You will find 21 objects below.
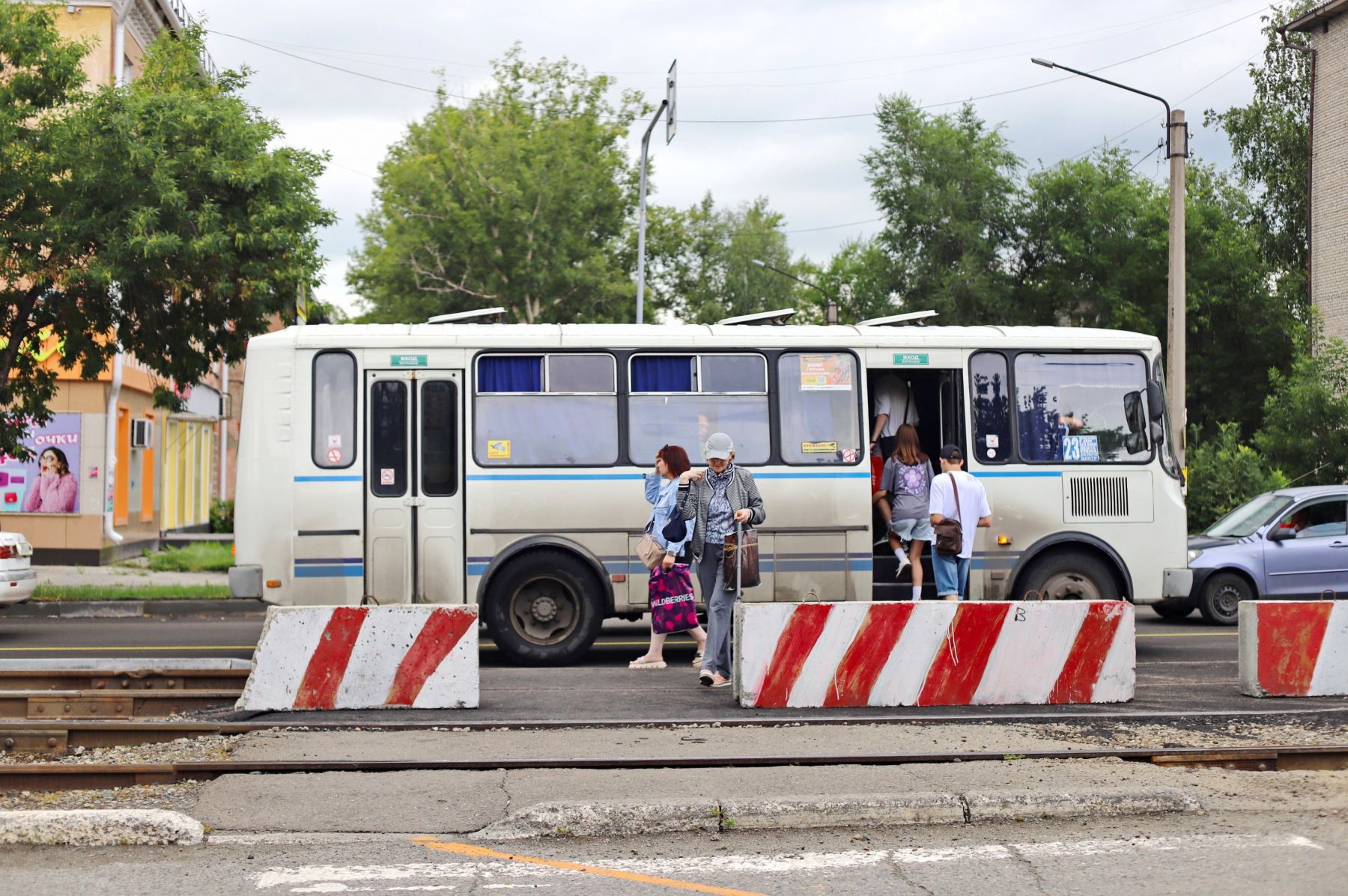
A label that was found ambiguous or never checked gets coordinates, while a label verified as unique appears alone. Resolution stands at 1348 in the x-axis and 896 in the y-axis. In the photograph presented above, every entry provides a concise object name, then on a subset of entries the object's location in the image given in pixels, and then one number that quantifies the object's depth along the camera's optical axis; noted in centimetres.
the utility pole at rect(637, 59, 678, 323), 2766
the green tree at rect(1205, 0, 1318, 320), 3859
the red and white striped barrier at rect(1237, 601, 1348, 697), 1012
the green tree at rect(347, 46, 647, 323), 4028
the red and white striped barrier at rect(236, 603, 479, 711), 942
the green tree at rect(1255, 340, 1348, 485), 2323
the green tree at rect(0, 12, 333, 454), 1759
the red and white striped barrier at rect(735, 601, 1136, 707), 950
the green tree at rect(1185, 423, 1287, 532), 2188
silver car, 1589
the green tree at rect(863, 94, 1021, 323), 3884
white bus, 1202
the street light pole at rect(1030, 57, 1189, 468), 1986
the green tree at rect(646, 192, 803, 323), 4628
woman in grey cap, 1042
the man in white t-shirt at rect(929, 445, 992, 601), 1183
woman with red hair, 1105
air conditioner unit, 2953
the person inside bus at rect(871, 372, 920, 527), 1278
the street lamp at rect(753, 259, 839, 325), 3250
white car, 1472
